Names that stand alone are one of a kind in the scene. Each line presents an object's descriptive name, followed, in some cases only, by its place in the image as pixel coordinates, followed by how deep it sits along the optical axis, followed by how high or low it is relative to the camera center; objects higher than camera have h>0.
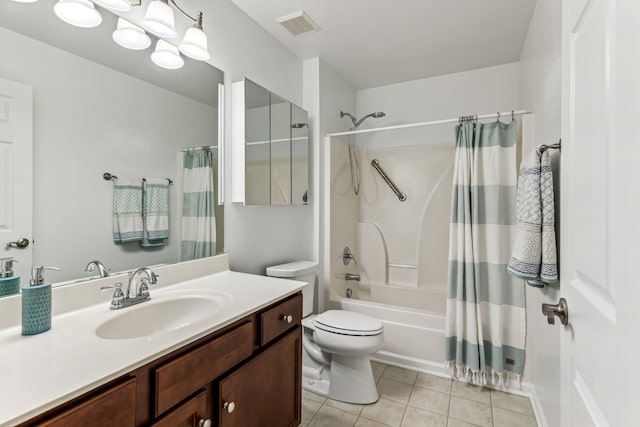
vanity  0.67 -0.40
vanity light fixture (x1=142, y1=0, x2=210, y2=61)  1.30 +0.82
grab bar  3.11 +0.33
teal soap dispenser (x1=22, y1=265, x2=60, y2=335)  0.89 -0.27
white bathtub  2.23 -0.89
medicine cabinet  1.85 +0.43
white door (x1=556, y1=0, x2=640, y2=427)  0.50 +0.00
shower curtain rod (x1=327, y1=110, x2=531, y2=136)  2.00 +0.66
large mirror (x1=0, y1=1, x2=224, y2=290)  1.03 +0.33
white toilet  1.83 -0.86
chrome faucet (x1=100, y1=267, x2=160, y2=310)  1.15 -0.30
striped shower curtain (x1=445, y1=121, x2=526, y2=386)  2.02 -0.34
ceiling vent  1.97 +1.26
